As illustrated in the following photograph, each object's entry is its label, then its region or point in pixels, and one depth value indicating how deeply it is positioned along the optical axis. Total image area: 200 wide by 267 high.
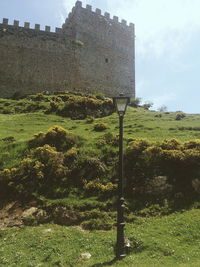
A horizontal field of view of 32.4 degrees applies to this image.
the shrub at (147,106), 40.54
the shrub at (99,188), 14.83
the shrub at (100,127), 23.77
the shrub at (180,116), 30.12
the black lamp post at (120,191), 10.75
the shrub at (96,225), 12.88
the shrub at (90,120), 27.59
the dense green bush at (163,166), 14.73
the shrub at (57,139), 19.19
